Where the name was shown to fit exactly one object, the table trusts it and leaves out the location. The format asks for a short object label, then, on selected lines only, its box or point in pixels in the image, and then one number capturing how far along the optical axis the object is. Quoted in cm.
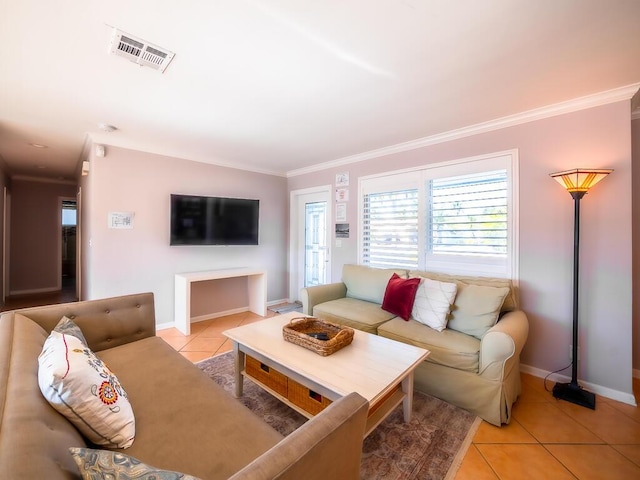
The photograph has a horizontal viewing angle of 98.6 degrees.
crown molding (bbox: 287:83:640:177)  212
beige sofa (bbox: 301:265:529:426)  181
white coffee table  146
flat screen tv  362
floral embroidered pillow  92
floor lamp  204
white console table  338
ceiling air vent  158
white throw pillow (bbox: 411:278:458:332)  235
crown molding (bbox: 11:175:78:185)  545
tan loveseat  64
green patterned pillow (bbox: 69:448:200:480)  62
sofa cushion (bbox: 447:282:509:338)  220
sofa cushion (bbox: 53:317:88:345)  149
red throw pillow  259
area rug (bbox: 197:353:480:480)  149
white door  439
